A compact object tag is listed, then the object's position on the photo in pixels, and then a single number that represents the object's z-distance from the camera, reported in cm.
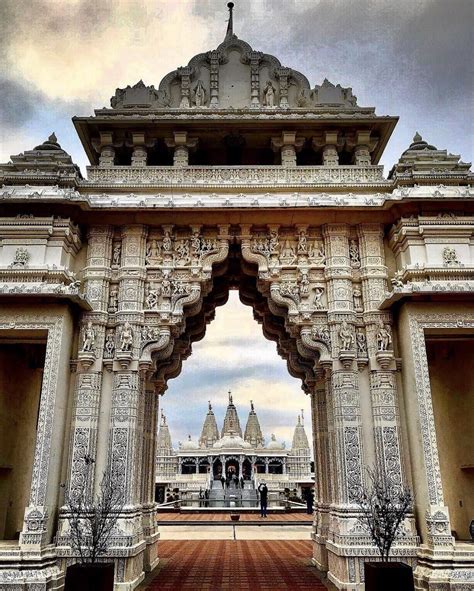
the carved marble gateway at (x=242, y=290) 1118
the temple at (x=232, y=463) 4200
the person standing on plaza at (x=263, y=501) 2565
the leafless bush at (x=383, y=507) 965
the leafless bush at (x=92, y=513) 1000
